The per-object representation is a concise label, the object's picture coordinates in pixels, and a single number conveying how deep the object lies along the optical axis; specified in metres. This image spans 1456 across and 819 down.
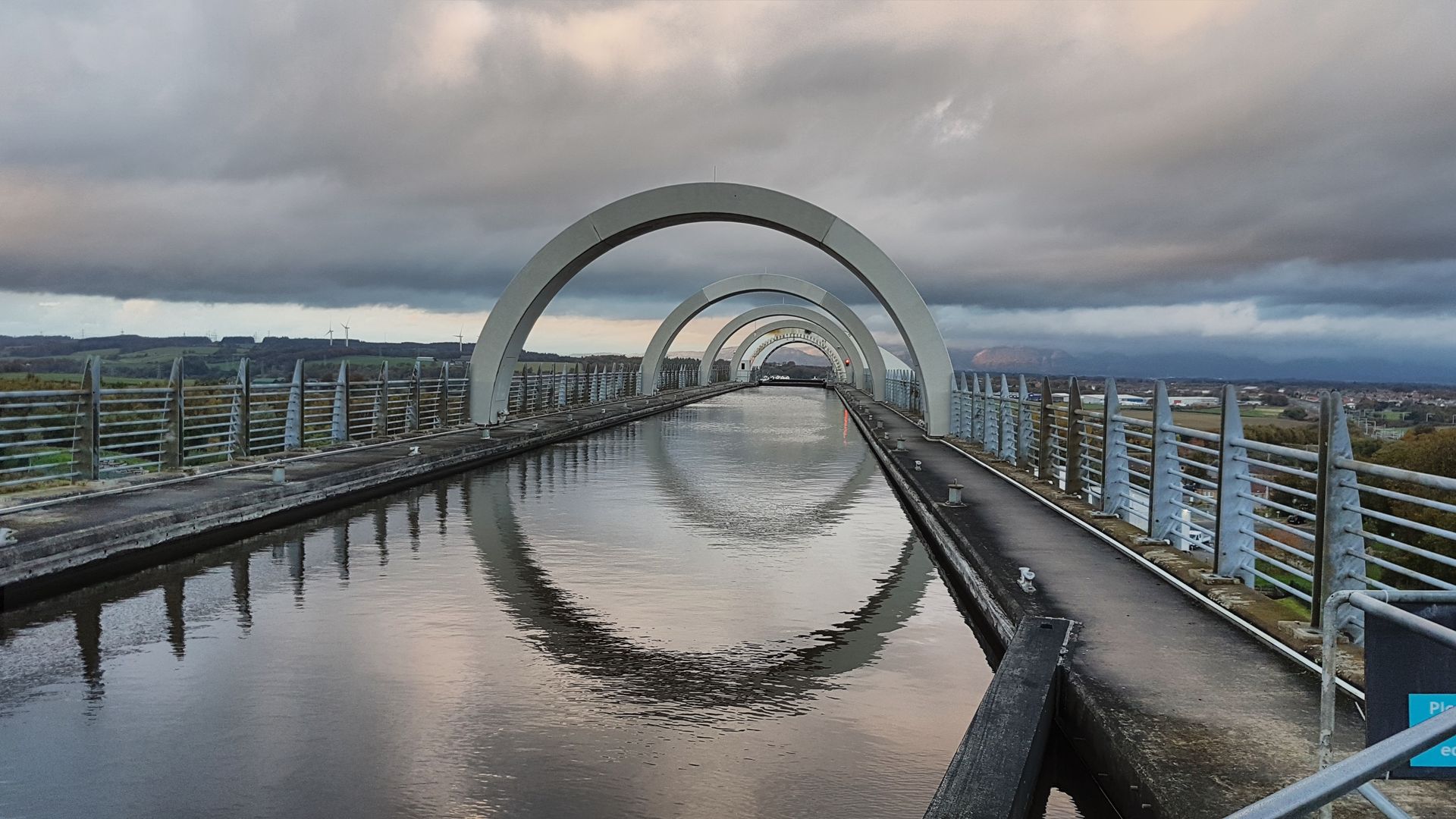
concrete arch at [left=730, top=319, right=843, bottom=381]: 70.94
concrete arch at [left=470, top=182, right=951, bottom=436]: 21.30
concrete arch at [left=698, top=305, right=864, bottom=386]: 57.00
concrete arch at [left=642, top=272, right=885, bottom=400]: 43.19
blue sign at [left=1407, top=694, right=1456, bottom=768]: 2.58
